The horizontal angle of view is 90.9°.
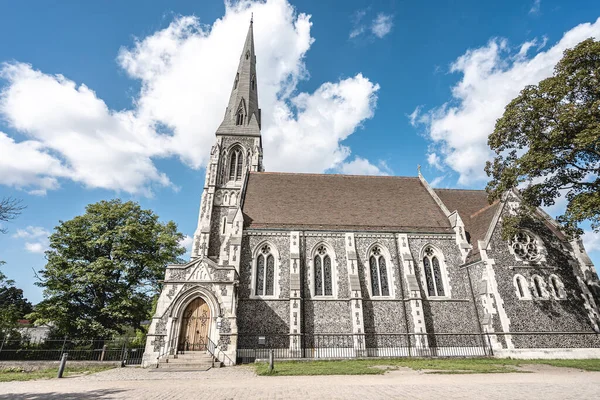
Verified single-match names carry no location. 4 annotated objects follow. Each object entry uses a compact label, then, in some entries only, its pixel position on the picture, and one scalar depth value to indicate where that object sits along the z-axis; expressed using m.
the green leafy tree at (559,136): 12.64
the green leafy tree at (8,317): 19.34
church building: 14.88
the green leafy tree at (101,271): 18.34
